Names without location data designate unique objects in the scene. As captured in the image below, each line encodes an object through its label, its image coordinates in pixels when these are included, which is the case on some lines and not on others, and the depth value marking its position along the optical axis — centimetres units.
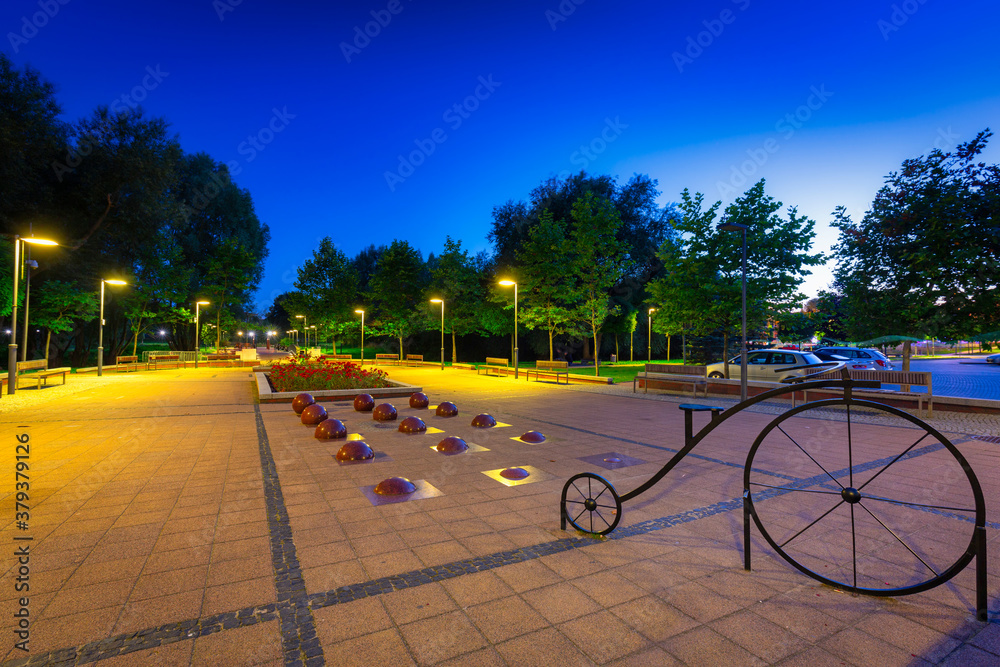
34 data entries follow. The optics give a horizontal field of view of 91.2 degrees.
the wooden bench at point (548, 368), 2425
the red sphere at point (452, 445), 844
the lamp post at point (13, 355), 1612
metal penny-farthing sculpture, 370
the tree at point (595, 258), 2703
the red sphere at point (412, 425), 1029
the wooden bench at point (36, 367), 1752
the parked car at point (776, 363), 1808
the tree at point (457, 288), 3891
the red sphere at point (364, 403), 1347
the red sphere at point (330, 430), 951
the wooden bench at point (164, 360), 3078
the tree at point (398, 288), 4225
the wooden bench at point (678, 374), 1809
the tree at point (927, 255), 1451
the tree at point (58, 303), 2606
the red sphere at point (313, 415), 1099
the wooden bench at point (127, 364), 2813
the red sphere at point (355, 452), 779
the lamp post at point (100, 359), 2412
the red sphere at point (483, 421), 1112
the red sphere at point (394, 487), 610
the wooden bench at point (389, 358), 4095
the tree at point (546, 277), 2897
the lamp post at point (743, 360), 1460
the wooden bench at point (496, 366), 2683
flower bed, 1631
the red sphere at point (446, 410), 1252
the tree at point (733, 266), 1953
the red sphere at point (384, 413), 1176
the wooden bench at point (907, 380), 1242
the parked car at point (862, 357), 2022
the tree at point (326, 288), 4847
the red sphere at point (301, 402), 1270
